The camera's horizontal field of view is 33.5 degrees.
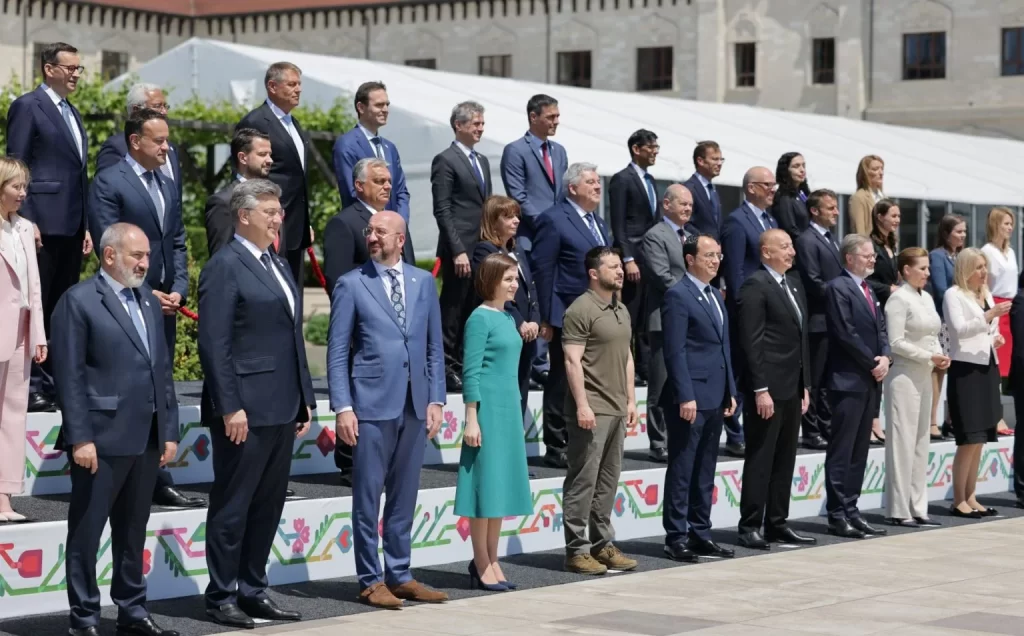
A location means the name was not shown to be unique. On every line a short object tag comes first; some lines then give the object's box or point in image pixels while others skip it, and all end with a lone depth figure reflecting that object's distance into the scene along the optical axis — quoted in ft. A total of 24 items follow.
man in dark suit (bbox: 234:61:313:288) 31.09
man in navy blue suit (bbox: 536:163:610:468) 34.60
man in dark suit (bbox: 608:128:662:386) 37.45
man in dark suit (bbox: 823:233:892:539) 35.63
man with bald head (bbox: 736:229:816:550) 33.22
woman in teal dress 28.43
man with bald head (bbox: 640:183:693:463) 36.14
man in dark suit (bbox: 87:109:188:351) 27.35
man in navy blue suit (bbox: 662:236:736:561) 31.86
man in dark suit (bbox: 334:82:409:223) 32.09
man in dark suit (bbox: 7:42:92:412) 29.32
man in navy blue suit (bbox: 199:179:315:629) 24.70
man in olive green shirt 30.40
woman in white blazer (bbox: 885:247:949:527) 37.27
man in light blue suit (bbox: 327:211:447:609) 26.58
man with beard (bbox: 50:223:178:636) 23.16
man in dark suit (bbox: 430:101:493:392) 36.14
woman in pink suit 25.89
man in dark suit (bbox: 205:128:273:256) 28.50
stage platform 24.97
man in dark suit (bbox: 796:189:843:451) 38.60
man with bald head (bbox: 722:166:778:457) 37.52
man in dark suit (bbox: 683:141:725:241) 38.17
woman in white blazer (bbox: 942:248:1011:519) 39.27
